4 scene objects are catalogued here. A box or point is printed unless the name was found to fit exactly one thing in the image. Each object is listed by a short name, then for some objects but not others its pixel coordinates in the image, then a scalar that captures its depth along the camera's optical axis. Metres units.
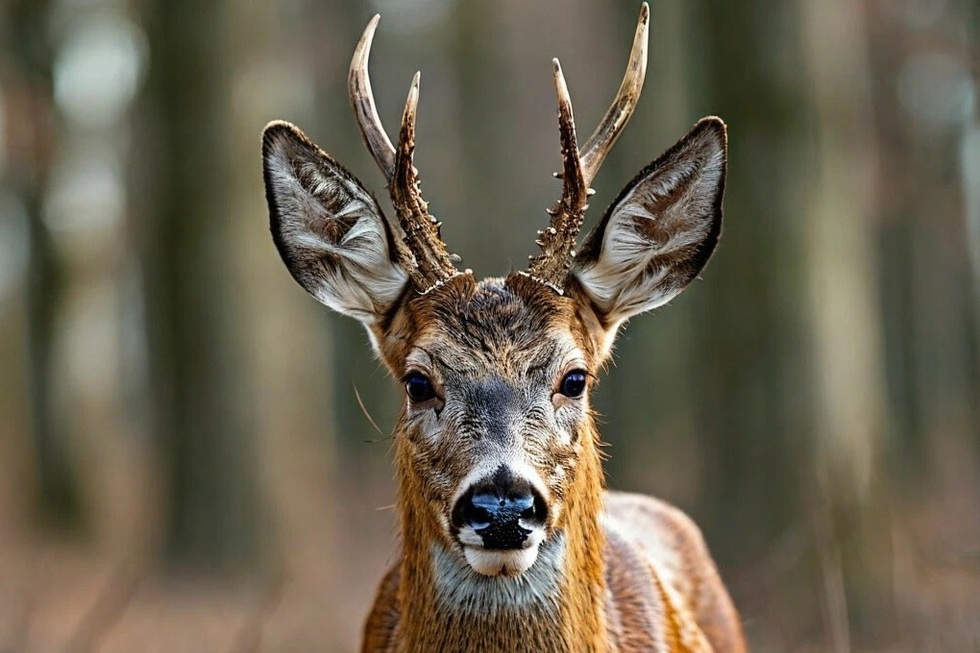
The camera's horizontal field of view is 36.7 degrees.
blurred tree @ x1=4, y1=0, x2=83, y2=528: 20.77
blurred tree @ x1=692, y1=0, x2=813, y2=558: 11.88
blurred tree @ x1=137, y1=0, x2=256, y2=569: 14.70
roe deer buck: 5.21
